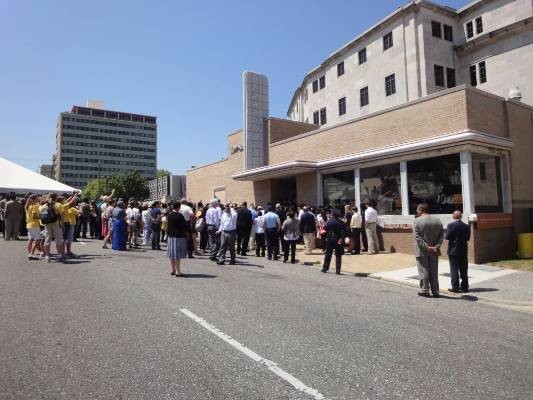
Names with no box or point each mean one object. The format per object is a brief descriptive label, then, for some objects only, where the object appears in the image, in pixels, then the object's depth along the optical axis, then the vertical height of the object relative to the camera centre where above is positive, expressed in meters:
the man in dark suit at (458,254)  8.97 -0.69
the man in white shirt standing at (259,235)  14.96 -0.29
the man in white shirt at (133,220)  15.54 +0.39
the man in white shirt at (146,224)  16.80 +0.25
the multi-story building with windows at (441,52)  29.73 +14.39
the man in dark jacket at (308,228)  14.98 -0.05
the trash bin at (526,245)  13.62 -0.78
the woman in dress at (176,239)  9.54 -0.24
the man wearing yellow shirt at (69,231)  12.16 +0.00
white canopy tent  21.14 +2.84
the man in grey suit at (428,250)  8.52 -0.55
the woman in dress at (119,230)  14.09 +0.01
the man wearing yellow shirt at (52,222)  10.77 +0.26
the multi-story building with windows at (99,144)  132.12 +31.13
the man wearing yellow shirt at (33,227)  11.14 +0.13
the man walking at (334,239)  11.31 -0.37
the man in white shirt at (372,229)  15.20 -0.13
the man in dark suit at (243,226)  14.54 +0.07
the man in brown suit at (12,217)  16.25 +0.65
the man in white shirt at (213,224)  13.43 +0.16
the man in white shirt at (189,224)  13.88 +0.18
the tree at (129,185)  61.38 +7.20
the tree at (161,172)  122.62 +18.32
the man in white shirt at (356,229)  15.35 -0.14
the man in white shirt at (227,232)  12.18 -0.12
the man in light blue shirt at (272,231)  13.97 -0.13
